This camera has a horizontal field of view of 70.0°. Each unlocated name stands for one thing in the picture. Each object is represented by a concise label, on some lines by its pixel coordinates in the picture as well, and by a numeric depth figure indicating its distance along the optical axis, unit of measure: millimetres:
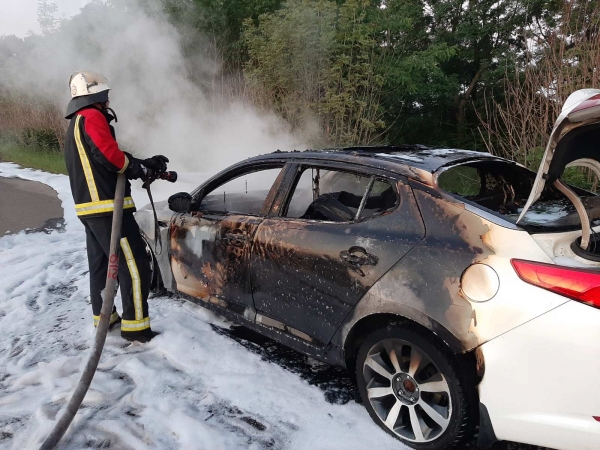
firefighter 2984
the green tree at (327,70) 8750
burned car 1665
